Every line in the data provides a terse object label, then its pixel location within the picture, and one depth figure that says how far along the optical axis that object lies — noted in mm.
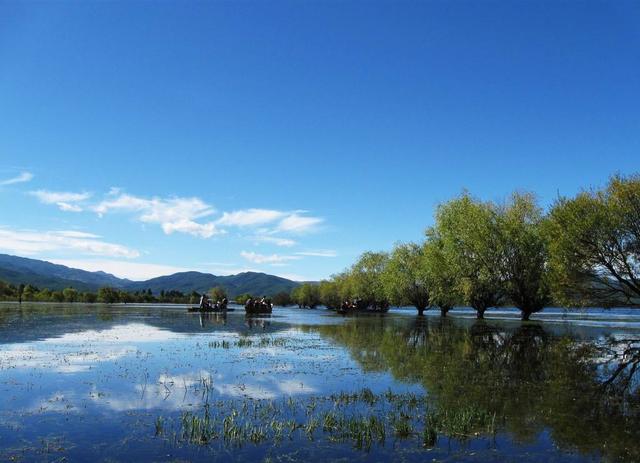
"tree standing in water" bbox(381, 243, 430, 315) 96125
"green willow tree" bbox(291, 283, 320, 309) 192125
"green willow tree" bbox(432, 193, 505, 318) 66625
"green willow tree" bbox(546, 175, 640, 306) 46969
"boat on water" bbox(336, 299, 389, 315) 106425
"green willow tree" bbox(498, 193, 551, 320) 64562
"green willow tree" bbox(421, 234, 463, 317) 72500
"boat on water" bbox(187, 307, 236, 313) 88938
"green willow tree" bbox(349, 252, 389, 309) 128000
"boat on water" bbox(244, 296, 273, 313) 89050
